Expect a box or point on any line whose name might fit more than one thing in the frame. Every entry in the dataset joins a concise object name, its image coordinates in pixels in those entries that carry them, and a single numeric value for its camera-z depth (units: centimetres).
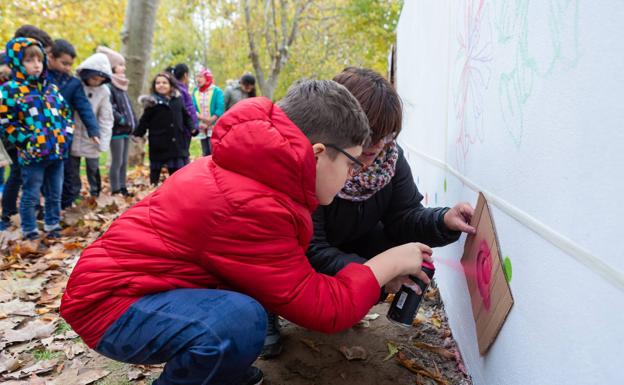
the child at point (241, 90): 733
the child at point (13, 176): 410
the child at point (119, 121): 546
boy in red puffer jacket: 128
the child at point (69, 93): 423
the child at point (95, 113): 479
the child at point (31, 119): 345
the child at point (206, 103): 696
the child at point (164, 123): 555
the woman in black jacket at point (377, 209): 173
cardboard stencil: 139
